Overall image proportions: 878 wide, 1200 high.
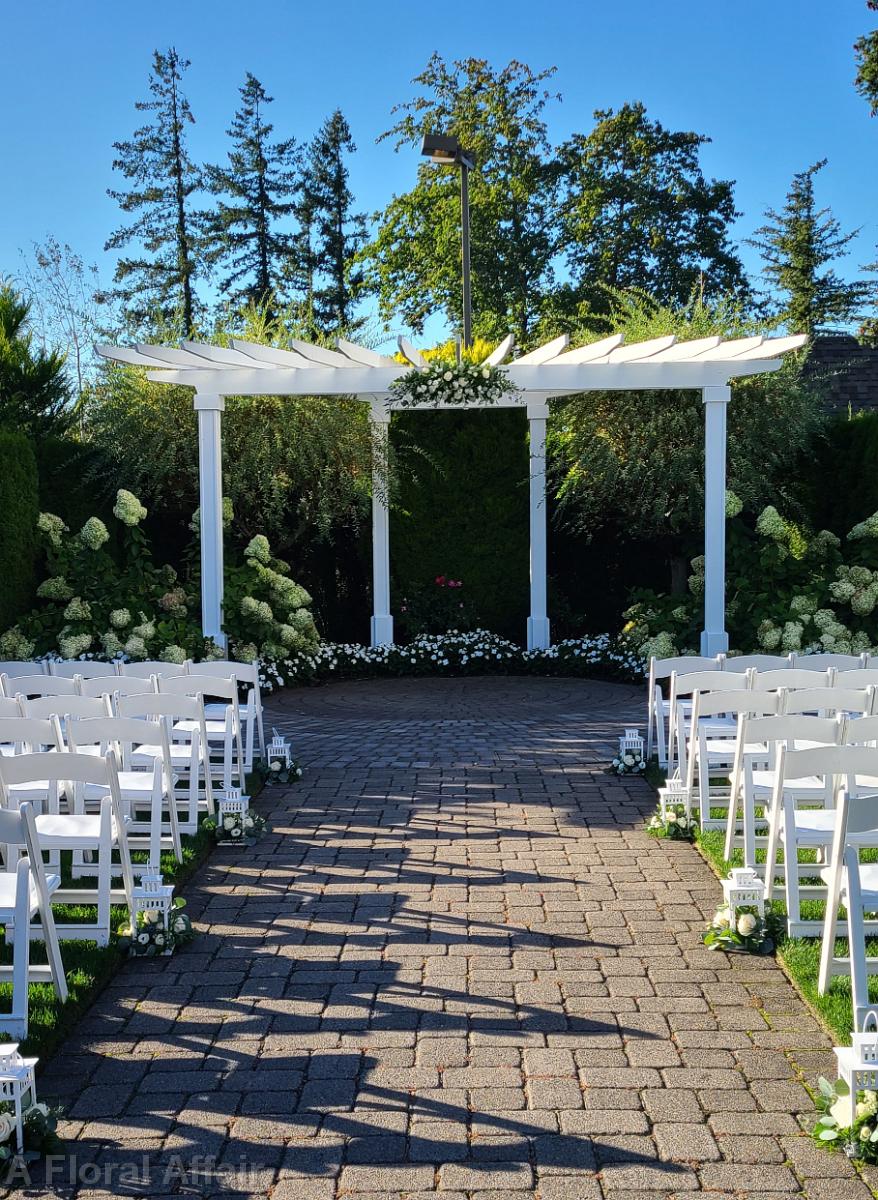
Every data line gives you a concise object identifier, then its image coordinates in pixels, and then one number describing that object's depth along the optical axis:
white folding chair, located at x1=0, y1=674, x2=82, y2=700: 6.62
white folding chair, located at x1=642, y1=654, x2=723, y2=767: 7.25
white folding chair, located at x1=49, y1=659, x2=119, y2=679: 7.61
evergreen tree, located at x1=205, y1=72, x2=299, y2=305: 29.78
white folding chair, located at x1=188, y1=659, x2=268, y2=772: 7.31
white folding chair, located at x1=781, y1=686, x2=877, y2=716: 5.63
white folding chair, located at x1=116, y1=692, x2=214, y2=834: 5.78
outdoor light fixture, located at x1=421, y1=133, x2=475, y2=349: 10.23
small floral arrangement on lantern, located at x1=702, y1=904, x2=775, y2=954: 4.34
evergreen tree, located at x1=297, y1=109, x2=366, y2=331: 30.38
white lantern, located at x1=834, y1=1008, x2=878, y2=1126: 2.98
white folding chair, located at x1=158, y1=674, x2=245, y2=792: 6.47
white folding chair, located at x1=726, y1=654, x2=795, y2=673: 7.32
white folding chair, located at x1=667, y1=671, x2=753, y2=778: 6.27
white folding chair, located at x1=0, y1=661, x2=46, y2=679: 7.90
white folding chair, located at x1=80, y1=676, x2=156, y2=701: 6.70
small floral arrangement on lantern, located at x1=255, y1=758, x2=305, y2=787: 7.37
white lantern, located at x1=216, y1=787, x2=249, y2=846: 5.94
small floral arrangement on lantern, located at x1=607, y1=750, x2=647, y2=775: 7.45
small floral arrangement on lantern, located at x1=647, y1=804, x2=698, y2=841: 5.93
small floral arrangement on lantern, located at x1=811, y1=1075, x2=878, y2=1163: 2.92
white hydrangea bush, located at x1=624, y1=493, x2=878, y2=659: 11.45
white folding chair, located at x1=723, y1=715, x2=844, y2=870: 4.88
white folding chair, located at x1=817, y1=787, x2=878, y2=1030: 3.34
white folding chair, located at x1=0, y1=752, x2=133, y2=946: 4.20
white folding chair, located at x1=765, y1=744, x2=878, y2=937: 4.21
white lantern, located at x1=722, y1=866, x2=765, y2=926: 4.40
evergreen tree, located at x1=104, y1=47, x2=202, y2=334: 29.11
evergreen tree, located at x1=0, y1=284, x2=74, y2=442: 14.17
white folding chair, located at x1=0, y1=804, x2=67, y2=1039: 3.38
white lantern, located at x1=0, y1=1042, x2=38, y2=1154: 2.90
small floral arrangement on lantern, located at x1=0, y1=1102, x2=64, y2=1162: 2.93
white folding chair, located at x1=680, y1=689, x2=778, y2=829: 5.61
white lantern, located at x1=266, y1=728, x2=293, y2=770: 7.42
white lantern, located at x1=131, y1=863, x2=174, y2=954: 4.41
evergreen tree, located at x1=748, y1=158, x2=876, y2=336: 31.78
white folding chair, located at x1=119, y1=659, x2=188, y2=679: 7.45
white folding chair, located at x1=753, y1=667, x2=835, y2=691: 6.41
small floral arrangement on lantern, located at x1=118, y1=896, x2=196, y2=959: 4.38
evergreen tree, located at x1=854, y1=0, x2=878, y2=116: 15.41
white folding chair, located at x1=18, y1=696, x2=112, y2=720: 5.75
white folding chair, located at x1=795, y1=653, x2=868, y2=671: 7.29
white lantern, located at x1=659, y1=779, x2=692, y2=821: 6.05
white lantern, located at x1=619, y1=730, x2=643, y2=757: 7.57
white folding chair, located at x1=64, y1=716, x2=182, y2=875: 5.07
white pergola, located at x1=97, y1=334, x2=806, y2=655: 11.23
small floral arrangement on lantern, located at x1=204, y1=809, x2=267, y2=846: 5.91
